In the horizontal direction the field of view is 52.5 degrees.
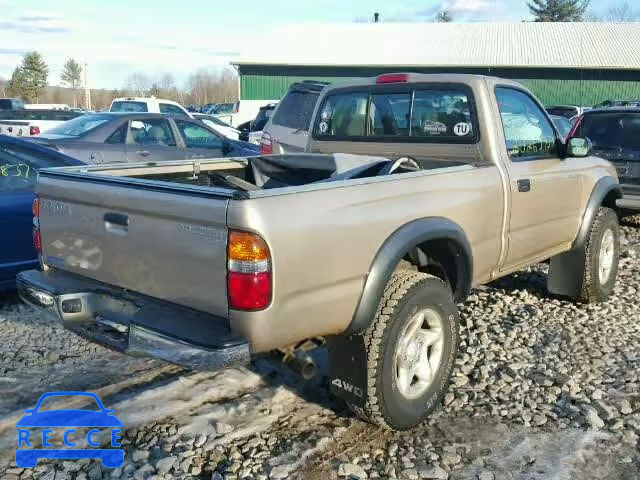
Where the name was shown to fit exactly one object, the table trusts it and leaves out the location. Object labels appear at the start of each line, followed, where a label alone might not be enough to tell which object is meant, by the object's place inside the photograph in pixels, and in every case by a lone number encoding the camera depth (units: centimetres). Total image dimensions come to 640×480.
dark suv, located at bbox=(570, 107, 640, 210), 856
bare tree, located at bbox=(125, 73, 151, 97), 7376
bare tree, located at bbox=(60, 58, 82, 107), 7912
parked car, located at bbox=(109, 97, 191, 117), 1788
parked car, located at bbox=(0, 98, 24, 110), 2019
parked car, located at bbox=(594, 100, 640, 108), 2206
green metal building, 3556
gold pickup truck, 280
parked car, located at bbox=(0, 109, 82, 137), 1305
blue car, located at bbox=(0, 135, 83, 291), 514
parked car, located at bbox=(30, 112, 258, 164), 904
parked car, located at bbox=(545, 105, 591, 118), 2406
